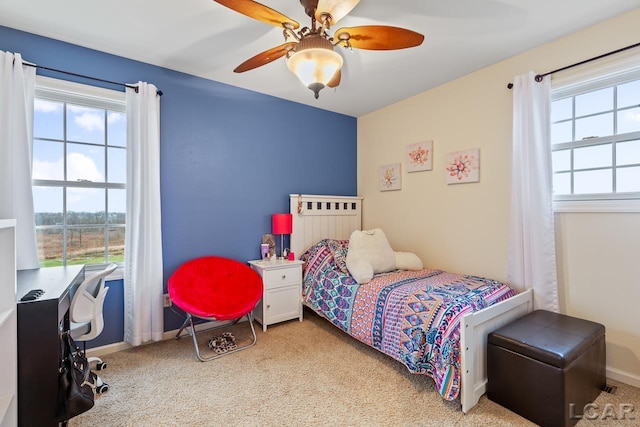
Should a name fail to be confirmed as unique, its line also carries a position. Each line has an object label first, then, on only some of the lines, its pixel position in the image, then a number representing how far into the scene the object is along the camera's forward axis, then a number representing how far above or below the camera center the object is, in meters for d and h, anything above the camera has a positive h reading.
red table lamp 3.20 -0.10
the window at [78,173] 2.29 +0.35
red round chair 2.32 -0.67
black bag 1.32 -0.82
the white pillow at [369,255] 2.67 -0.40
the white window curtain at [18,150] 1.98 +0.46
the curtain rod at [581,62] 1.94 +1.08
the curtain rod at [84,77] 2.13 +1.10
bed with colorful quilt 1.74 -0.72
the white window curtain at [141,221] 2.45 -0.05
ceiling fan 1.48 +0.97
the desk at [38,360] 1.23 -0.62
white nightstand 2.90 -0.79
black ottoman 1.55 -0.89
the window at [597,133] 2.03 +0.59
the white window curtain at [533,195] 2.24 +0.14
